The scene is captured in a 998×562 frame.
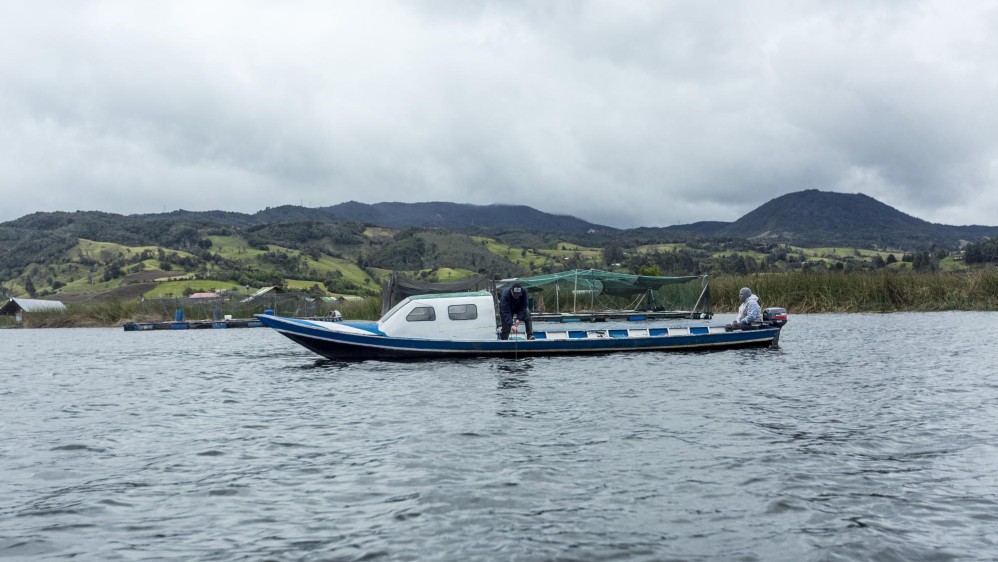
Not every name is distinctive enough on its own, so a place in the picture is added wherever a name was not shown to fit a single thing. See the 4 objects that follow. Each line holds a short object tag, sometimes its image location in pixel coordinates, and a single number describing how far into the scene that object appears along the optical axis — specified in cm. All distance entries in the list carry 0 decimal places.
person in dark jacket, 2947
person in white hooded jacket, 3141
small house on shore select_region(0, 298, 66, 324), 9244
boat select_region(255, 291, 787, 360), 2819
